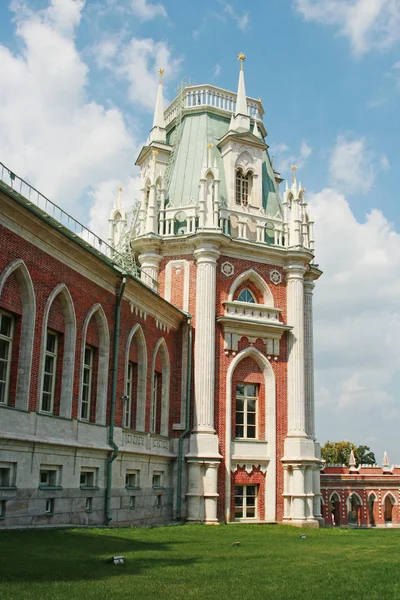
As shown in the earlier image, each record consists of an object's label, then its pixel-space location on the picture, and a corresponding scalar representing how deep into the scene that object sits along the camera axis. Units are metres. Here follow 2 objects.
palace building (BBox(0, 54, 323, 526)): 19.55
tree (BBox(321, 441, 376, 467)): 103.44
